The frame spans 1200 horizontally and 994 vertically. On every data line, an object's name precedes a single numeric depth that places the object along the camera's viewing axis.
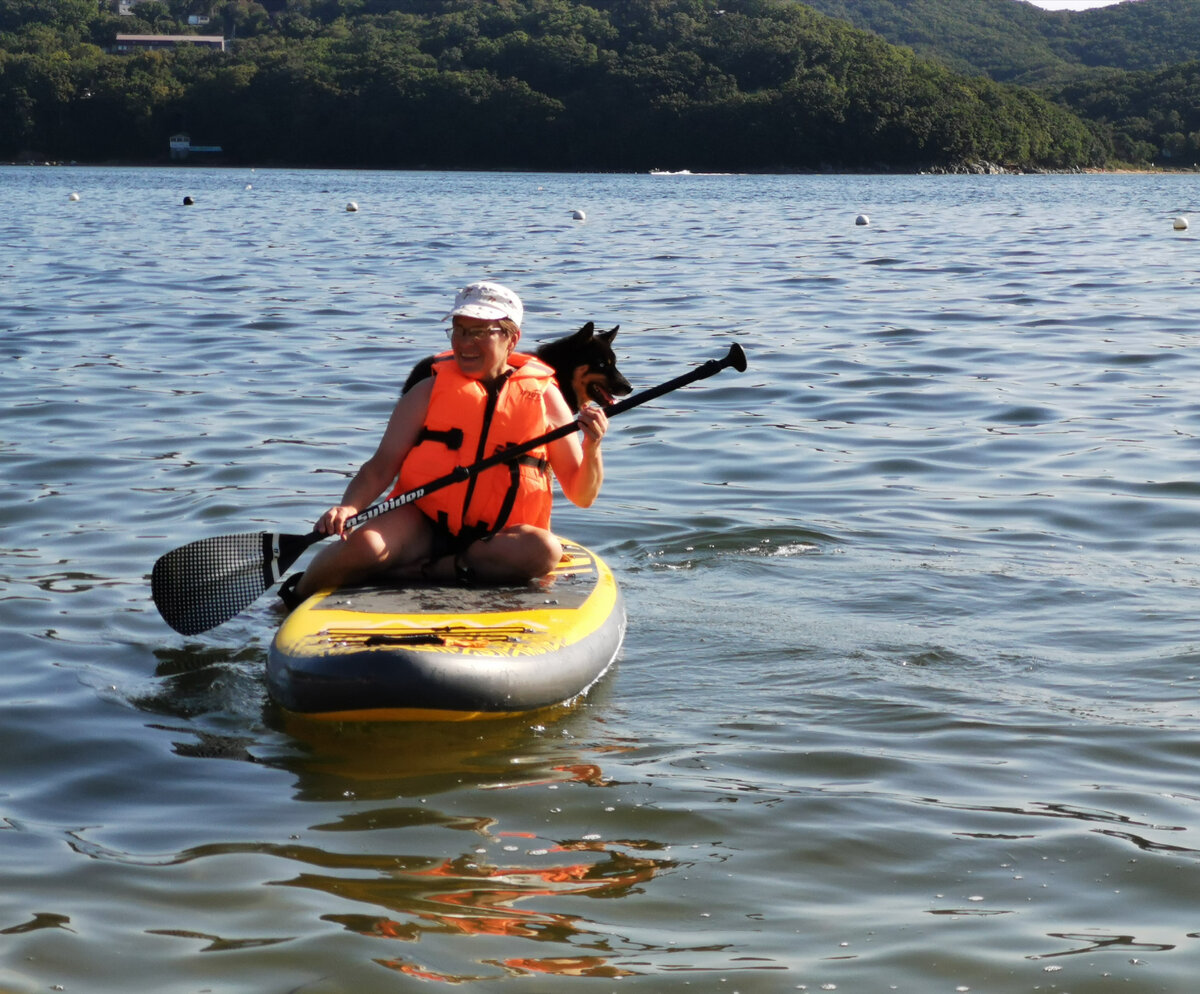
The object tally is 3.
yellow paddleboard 4.41
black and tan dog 5.62
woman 5.20
